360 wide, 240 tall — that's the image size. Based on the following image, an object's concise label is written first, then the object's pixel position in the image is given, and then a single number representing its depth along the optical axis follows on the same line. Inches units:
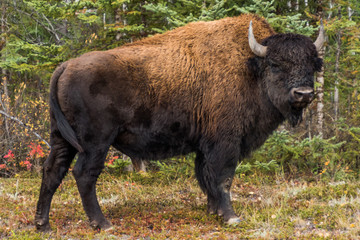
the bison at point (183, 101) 391.2
